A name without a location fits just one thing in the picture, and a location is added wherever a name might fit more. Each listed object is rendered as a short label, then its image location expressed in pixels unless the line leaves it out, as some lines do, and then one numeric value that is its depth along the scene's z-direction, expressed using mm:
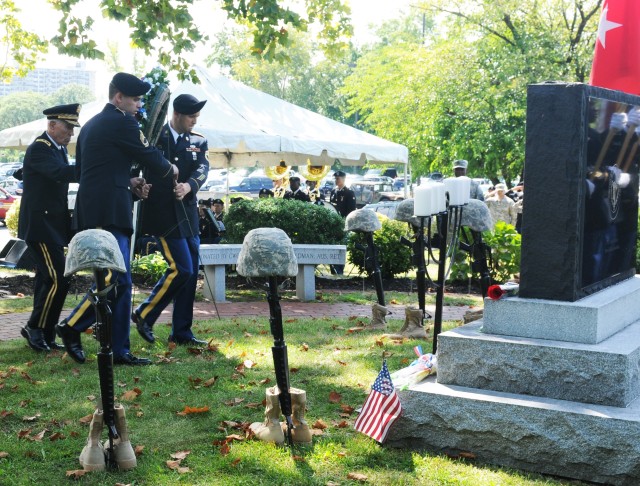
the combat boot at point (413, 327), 8422
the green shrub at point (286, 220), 13094
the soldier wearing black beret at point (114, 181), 6875
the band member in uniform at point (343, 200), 18641
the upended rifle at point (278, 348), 4941
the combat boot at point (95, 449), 4588
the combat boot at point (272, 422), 5020
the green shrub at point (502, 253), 12859
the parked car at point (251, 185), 48562
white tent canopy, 13891
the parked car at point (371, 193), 38834
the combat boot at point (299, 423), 5074
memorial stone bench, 11523
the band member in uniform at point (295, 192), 17609
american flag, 5080
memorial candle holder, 6410
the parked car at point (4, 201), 34188
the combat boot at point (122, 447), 4633
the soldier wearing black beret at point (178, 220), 7680
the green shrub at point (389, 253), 13914
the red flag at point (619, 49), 7957
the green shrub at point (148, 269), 12750
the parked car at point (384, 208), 27062
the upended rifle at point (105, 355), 4574
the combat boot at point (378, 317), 9141
